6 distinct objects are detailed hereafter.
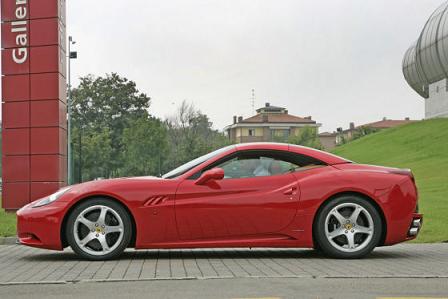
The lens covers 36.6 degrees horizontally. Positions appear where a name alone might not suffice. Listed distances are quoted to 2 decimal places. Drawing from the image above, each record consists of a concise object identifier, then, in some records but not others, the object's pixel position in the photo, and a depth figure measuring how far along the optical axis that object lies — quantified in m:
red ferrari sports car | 7.29
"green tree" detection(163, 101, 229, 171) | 70.44
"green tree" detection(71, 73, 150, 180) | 86.04
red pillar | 18.39
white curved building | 62.94
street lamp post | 49.53
